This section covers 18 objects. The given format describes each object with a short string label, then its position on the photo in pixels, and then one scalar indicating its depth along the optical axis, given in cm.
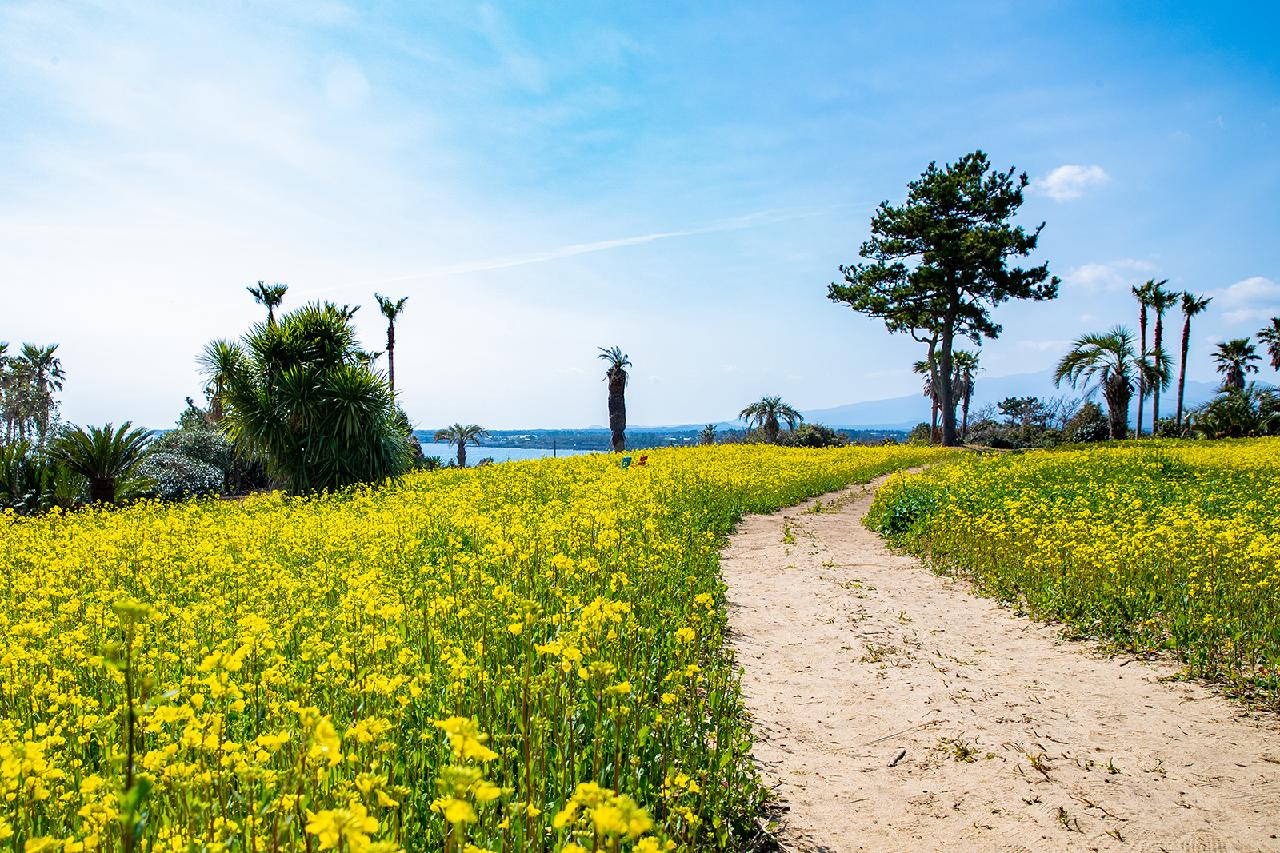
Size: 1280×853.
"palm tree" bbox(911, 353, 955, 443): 4792
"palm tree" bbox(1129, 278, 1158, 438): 4362
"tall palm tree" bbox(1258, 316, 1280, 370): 4634
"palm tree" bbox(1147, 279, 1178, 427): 4275
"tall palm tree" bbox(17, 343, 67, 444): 4709
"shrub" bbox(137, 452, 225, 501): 2053
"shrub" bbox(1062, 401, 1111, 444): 4228
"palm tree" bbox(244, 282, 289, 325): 3888
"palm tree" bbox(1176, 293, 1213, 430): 4503
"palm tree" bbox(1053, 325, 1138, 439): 3900
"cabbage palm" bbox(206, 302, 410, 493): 1817
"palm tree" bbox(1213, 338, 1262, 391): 4759
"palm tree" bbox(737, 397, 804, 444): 6119
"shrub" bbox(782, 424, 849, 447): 4159
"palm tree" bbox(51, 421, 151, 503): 1498
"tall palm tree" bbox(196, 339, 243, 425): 1828
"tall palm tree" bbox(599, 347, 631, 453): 4203
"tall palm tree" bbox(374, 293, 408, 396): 4147
